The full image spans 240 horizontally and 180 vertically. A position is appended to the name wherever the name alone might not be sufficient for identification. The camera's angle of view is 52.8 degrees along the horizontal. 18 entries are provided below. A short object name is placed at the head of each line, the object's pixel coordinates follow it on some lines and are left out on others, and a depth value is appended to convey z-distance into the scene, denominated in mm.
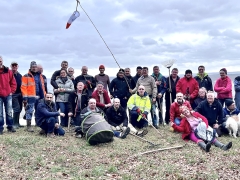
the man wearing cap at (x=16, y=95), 9568
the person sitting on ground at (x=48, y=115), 8577
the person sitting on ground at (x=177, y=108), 9554
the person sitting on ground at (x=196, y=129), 8231
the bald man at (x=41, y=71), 9788
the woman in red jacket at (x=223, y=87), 10249
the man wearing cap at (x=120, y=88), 10626
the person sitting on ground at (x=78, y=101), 9695
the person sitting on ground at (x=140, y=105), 9926
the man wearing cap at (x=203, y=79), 10684
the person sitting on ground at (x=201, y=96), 9994
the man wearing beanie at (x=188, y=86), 10364
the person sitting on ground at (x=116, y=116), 9505
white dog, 9130
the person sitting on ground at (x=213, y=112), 9368
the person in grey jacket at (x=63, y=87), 9884
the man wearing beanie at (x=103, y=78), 10644
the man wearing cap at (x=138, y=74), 11093
